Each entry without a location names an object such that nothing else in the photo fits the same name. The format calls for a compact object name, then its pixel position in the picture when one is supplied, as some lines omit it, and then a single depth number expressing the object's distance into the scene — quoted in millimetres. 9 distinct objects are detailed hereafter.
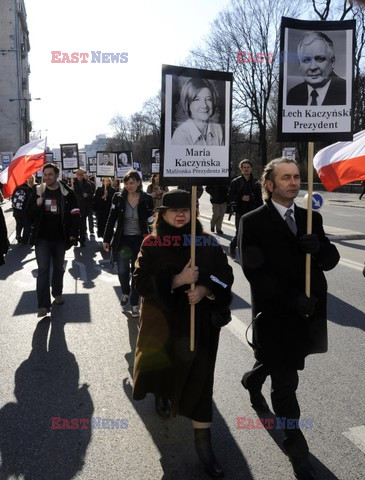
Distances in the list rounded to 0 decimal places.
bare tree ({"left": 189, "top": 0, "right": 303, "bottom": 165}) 40906
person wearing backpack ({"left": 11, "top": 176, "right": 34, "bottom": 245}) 12969
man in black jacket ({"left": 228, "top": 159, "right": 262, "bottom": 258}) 9867
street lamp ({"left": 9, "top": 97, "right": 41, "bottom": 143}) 65875
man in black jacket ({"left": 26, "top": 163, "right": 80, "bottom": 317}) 6500
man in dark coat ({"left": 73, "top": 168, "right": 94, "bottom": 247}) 13996
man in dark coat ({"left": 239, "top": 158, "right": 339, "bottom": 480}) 3197
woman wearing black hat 3232
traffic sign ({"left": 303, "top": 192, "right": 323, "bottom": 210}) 11902
